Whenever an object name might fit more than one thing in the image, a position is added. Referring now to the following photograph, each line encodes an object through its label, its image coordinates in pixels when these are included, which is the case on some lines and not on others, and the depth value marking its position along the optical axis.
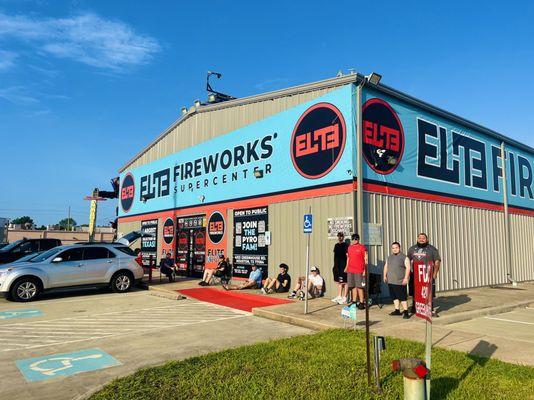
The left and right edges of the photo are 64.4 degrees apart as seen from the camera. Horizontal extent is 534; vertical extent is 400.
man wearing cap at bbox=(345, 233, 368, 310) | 10.38
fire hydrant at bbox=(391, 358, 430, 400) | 4.12
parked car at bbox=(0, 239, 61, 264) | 18.84
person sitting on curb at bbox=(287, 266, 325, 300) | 12.86
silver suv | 13.31
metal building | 13.26
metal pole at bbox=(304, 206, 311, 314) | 10.12
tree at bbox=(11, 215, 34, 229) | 146.62
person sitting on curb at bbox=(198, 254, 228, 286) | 16.11
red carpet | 12.12
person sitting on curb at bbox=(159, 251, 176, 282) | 18.23
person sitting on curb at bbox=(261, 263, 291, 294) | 14.06
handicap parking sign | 10.54
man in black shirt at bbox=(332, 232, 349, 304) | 11.79
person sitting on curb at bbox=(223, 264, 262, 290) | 15.20
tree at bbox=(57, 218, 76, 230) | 154.10
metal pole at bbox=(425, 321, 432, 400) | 4.69
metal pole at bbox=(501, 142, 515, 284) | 19.22
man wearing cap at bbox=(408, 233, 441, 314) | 9.68
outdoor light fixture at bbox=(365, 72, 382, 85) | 13.10
